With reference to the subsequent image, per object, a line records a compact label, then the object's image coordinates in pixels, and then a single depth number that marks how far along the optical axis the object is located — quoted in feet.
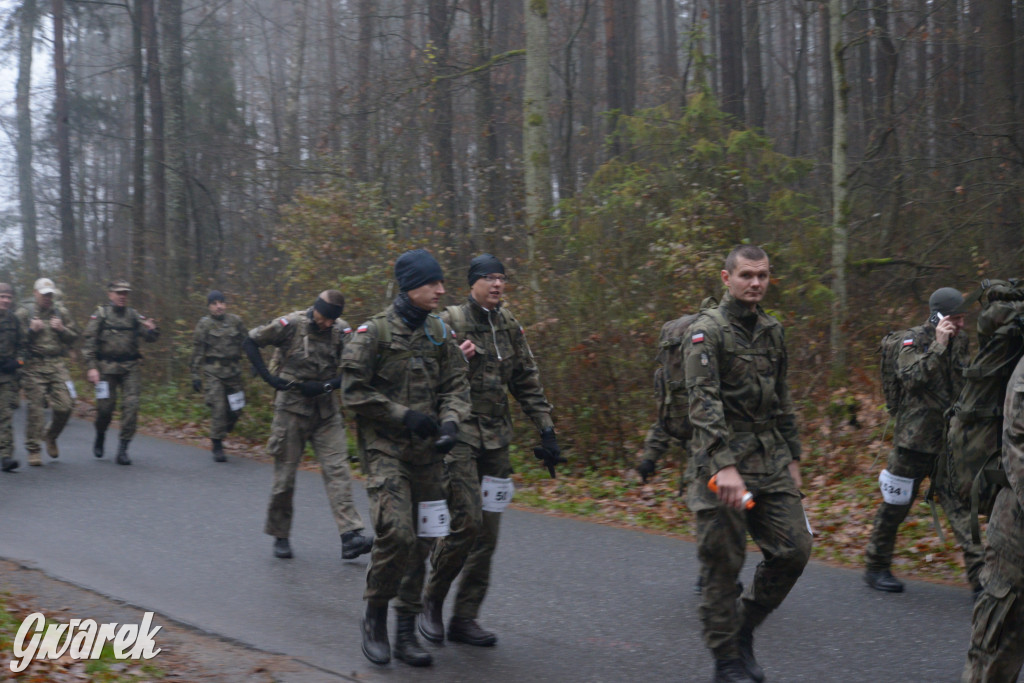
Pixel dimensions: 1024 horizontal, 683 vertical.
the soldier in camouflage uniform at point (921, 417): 21.90
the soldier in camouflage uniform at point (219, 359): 44.19
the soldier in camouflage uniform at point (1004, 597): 12.54
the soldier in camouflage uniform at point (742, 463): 15.79
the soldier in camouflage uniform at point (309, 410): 26.40
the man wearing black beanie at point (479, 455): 18.56
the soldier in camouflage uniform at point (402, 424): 17.43
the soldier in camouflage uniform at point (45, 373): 41.37
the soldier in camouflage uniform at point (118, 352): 41.86
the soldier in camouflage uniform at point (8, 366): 38.88
